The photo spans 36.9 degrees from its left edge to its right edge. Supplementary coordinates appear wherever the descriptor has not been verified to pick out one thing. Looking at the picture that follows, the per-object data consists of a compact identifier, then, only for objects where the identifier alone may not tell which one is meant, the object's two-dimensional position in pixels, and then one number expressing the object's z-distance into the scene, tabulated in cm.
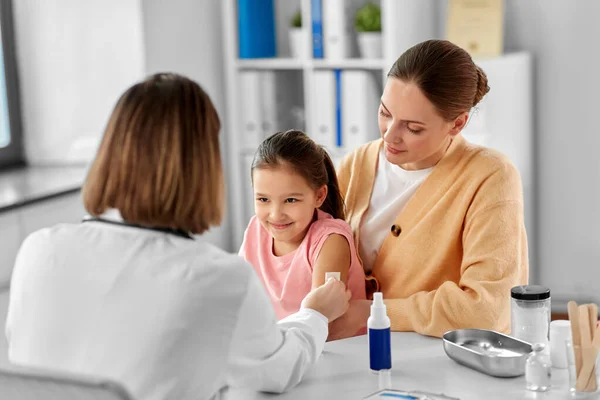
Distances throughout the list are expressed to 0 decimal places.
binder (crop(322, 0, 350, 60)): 399
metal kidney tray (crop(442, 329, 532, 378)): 167
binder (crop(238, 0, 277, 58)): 427
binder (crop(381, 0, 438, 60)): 388
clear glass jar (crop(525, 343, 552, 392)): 162
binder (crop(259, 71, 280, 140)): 430
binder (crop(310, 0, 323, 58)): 405
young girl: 201
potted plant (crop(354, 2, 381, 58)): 399
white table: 164
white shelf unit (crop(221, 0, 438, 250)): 394
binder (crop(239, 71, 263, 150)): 429
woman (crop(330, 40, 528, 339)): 192
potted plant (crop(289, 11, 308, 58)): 416
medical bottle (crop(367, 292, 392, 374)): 170
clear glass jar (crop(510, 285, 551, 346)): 181
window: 377
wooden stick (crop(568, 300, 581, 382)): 161
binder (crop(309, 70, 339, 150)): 407
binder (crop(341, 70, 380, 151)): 397
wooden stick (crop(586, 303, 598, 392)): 160
